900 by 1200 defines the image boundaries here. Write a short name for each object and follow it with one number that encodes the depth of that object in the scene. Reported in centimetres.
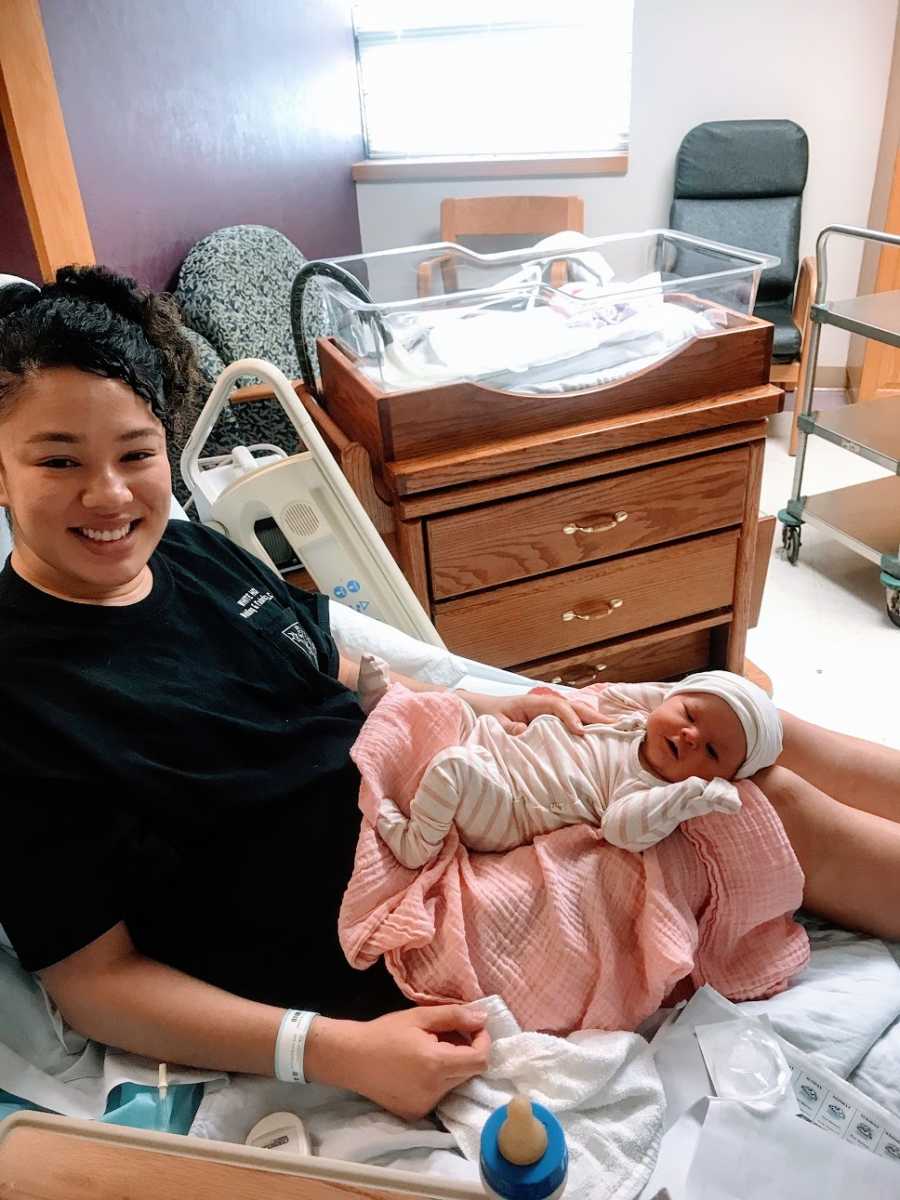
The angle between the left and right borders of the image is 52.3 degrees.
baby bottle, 46
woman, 84
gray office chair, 367
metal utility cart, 246
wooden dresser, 169
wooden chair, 347
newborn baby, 97
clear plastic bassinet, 173
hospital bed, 81
